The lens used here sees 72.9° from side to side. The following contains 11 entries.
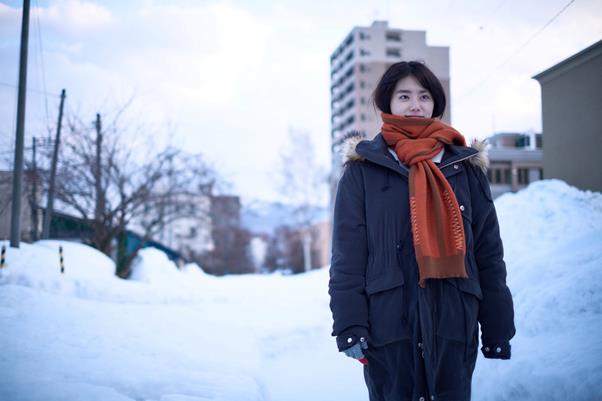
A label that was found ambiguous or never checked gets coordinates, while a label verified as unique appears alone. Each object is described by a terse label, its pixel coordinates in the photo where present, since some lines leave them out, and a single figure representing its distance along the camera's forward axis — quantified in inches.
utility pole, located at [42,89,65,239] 529.0
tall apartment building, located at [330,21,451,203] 1731.1
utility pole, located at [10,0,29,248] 320.2
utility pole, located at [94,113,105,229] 579.2
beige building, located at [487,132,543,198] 890.7
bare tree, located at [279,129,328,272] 1056.8
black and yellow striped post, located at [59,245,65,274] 370.0
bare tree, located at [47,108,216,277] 581.6
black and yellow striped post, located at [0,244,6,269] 308.7
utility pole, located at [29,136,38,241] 510.9
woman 71.1
